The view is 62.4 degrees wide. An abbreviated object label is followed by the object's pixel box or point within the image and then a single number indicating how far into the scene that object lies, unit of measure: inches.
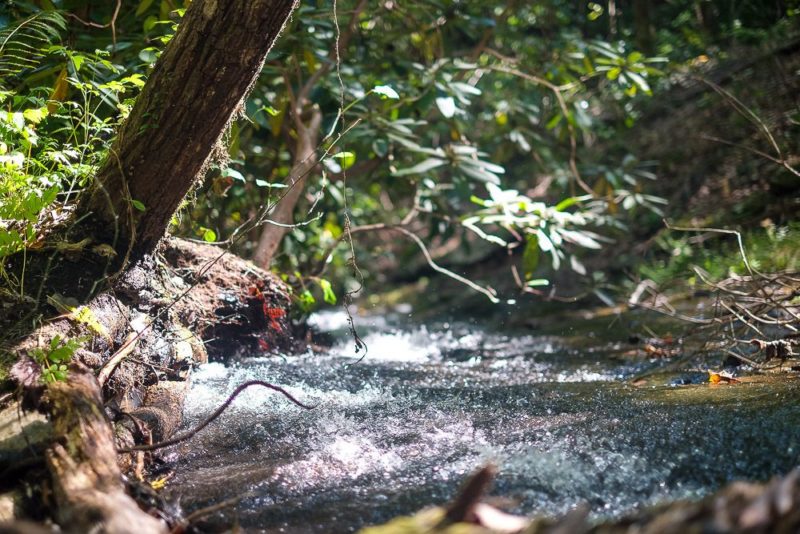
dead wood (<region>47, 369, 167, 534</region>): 52.6
